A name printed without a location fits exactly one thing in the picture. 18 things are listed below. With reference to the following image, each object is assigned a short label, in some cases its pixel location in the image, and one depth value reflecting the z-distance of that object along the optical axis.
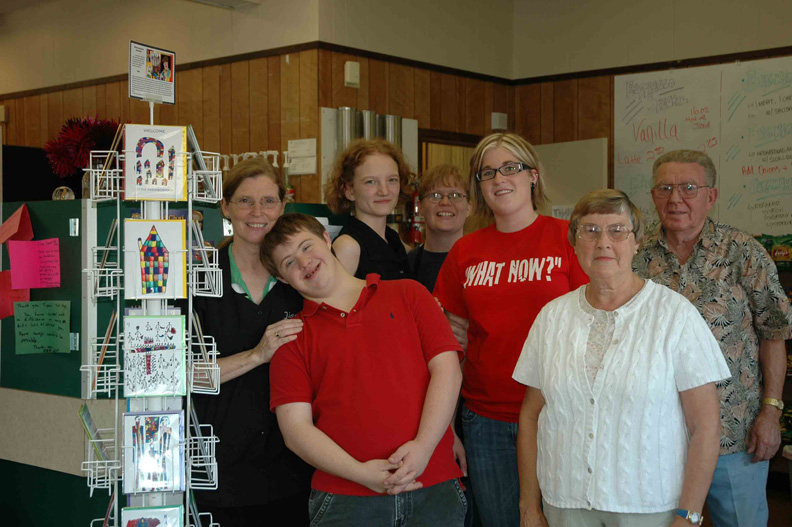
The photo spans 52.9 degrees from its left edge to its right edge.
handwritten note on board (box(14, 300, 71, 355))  3.32
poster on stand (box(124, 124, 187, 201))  1.83
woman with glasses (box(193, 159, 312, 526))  2.19
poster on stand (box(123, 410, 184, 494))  1.82
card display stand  1.86
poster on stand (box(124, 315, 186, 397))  1.81
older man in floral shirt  2.36
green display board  3.29
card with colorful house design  1.81
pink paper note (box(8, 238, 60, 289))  3.36
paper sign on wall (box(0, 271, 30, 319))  3.44
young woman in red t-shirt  2.28
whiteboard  5.34
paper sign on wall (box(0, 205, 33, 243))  3.43
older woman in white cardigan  1.78
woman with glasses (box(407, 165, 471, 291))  3.02
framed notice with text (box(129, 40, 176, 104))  1.86
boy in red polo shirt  1.95
